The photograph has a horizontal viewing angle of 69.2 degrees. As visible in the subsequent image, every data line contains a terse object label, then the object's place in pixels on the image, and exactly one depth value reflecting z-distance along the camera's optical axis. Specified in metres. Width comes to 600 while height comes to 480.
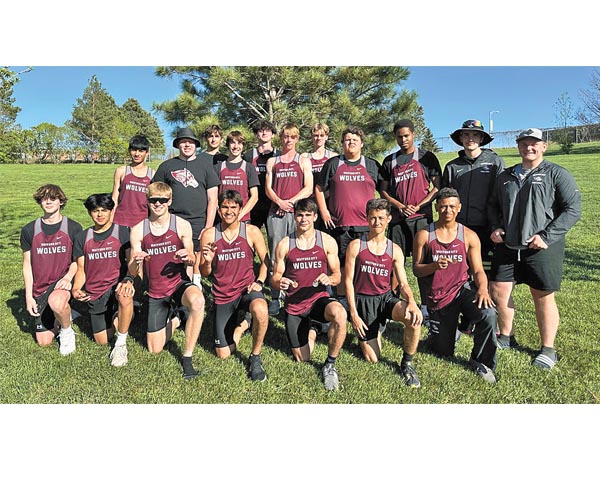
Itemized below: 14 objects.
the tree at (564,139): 24.88
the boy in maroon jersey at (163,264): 4.59
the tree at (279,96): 10.97
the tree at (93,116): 39.05
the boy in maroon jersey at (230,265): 4.60
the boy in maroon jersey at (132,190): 5.72
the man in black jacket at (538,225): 4.41
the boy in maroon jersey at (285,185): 5.75
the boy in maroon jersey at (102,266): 4.89
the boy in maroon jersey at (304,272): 4.51
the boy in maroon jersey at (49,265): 4.98
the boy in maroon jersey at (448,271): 4.45
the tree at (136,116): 37.61
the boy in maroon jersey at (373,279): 4.42
